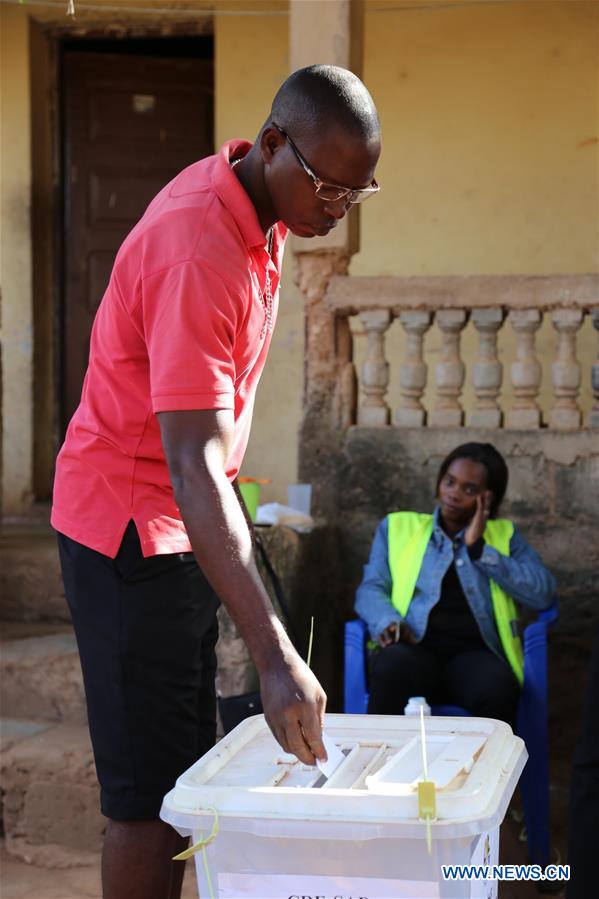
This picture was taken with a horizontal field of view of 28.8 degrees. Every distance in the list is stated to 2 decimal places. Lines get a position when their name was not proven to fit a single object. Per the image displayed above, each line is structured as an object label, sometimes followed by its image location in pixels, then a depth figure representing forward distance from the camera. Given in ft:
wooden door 24.81
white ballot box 6.05
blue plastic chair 13.92
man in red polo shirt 6.70
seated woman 14.25
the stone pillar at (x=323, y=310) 17.49
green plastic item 15.76
